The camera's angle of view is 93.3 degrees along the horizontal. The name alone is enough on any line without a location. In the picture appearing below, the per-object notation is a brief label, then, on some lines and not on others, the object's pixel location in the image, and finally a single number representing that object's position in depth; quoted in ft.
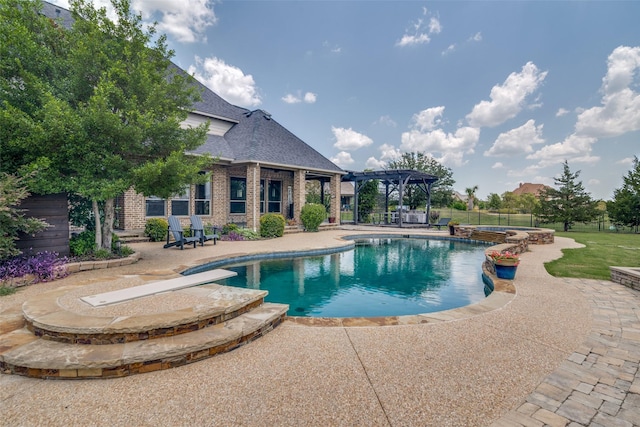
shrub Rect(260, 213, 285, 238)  42.50
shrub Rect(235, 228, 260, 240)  41.35
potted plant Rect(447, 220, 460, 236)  51.18
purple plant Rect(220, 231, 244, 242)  39.91
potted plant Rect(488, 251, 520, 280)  20.76
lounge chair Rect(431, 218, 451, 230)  61.57
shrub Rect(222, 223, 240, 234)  41.96
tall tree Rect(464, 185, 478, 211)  146.96
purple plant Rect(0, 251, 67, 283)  17.58
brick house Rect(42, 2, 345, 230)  39.47
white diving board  13.05
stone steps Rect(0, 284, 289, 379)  8.78
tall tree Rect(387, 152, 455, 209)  111.65
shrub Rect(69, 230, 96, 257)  22.98
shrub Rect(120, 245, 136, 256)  25.07
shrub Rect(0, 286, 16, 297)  15.85
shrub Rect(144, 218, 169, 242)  35.55
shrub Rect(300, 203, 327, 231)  49.66
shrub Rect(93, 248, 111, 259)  23.15
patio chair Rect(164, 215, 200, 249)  31.37
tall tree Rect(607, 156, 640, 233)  59.62
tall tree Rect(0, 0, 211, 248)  19.12
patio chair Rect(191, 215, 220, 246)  33.64
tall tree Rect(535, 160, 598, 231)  63.52
